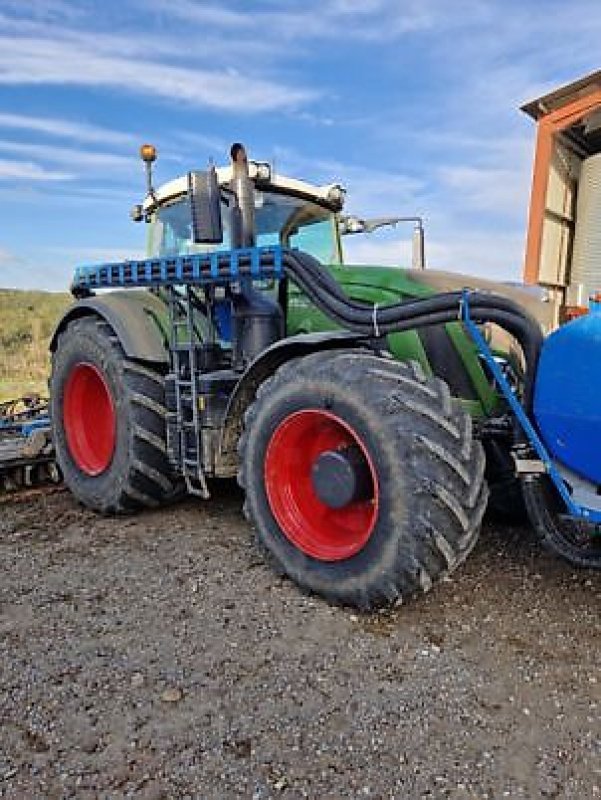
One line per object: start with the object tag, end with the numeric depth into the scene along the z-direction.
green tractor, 2.97
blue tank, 2.79
